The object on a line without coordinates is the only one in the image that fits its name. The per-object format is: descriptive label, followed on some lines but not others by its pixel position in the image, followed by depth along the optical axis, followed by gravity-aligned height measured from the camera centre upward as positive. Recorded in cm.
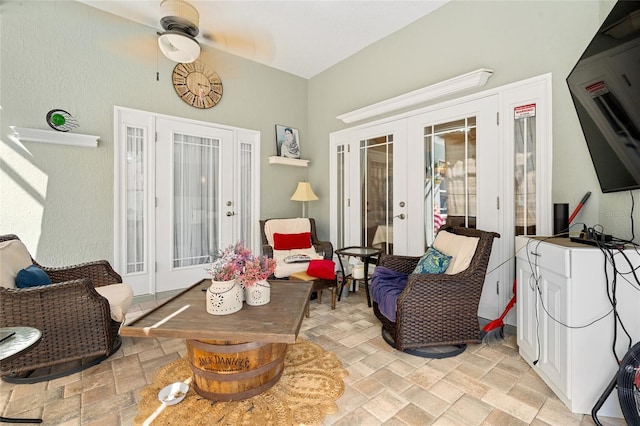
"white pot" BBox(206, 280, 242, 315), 174 -49
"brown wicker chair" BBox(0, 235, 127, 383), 182 -71
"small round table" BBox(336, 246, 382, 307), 318 -43
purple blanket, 225 -61
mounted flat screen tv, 140 +66
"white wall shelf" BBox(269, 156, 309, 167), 436 +84
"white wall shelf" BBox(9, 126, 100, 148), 267 +79
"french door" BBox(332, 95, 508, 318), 277 +40
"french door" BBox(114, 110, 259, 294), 335 +26
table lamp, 432 +33
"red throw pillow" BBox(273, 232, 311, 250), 384 -34
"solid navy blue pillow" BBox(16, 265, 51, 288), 195 -41
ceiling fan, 275 +192
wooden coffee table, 151 -66
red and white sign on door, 247 +89
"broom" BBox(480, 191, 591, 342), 238 -94
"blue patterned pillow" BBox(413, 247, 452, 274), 239 -41
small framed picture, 453 +118
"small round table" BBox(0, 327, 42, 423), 135 -62
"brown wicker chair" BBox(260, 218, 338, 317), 305 -46
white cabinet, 150 -58
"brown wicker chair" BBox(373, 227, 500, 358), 216 -72
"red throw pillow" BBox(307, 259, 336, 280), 307 -58
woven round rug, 150 -105
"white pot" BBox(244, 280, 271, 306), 189 -51
